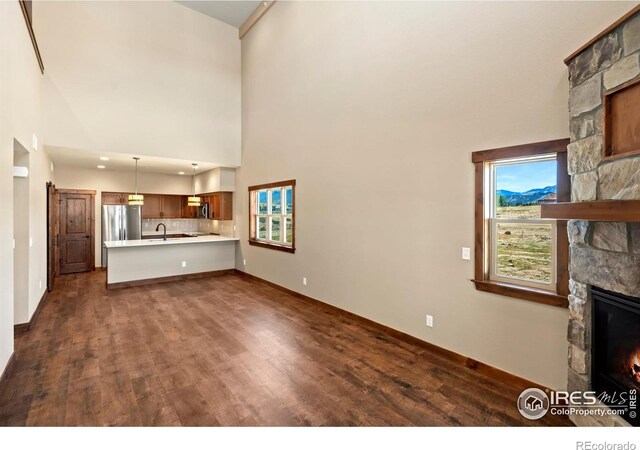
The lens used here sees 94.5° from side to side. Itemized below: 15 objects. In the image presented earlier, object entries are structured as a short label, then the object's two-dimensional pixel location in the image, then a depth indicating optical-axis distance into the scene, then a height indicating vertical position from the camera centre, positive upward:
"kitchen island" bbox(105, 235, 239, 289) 6.02 -0.79
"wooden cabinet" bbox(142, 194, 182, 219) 8.81 +0.53
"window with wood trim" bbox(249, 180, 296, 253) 5.76 +0.17
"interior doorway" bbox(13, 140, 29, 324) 3.86 -0.22
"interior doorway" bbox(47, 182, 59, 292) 5.69 -0.19
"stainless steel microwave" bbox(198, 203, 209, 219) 8.60 +0.40
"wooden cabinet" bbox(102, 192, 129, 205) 8.02 +0.72
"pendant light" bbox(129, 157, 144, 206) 6.28 +0.51
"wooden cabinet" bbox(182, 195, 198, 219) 9.38 +0.44
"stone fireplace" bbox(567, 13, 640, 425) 1.75 +0.22
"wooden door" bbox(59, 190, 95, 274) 7.49 -0.18
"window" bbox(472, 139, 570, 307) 2.46 -0.01
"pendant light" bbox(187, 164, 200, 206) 7.43 +0.58
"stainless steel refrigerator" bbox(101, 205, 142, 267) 7.92 +0.03
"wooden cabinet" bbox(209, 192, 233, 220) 7.65 +0.48
